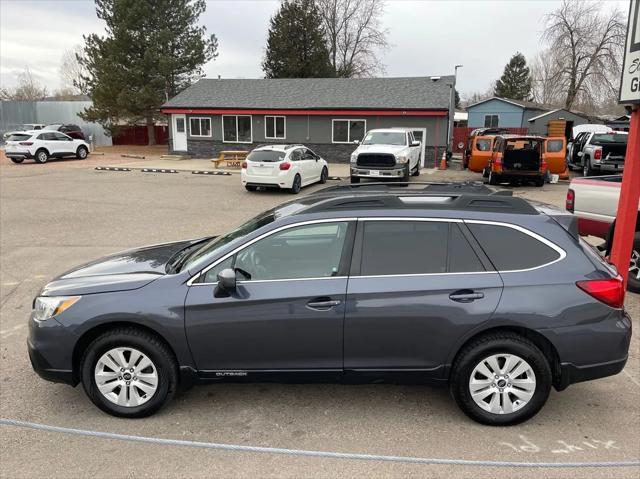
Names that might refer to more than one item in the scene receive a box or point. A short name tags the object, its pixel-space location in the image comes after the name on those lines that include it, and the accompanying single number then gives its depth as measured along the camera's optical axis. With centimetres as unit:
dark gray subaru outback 344
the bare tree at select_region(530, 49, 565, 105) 4697
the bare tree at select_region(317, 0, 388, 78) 5316
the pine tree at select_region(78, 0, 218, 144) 3203
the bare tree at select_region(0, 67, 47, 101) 6725
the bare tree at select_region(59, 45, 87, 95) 3501
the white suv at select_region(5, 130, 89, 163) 2536
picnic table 2489
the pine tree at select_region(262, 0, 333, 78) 4088
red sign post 498
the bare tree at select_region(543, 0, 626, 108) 4228
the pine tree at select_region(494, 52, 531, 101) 6016
